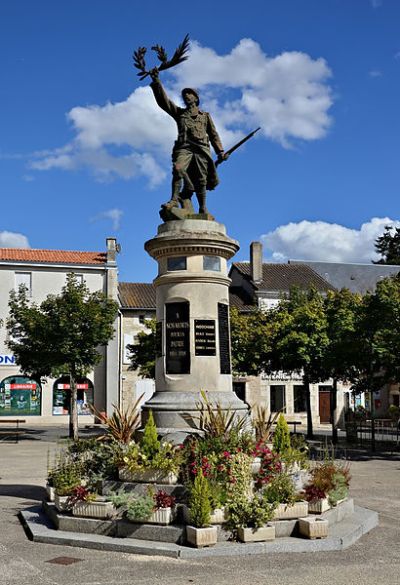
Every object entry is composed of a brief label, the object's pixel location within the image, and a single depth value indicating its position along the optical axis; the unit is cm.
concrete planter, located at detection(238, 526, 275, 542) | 797
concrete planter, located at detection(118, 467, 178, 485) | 884
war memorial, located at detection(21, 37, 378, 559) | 809
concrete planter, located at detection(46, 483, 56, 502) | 996
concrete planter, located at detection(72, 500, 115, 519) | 862
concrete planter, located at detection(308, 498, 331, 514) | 895
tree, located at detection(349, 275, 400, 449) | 2030
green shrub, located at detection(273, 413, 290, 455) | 1021
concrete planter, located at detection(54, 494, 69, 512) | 899
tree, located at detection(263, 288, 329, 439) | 2558
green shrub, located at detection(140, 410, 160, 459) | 919
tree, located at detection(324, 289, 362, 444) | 2244
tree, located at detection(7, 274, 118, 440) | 2592
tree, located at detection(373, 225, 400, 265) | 7869
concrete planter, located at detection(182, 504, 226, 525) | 810
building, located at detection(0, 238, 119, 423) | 3894
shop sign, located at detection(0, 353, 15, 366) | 3888
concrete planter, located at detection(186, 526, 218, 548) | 775
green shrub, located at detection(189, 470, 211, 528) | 786
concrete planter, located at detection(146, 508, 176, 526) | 816
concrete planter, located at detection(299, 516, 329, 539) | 821
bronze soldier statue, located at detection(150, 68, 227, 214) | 1219
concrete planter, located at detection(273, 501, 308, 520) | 851
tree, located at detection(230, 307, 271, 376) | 2748
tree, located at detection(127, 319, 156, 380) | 3019
